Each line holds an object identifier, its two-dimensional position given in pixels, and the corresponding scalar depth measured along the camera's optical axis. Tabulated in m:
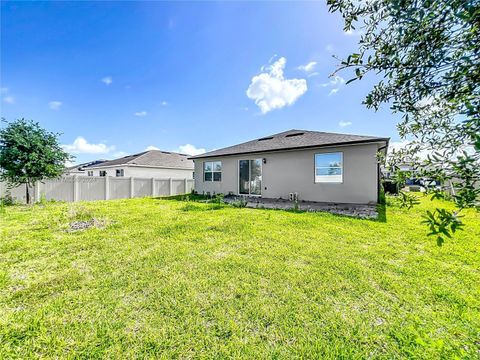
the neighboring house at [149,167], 20.45
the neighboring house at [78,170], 27.72
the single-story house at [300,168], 8.77
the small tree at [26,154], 8.95
